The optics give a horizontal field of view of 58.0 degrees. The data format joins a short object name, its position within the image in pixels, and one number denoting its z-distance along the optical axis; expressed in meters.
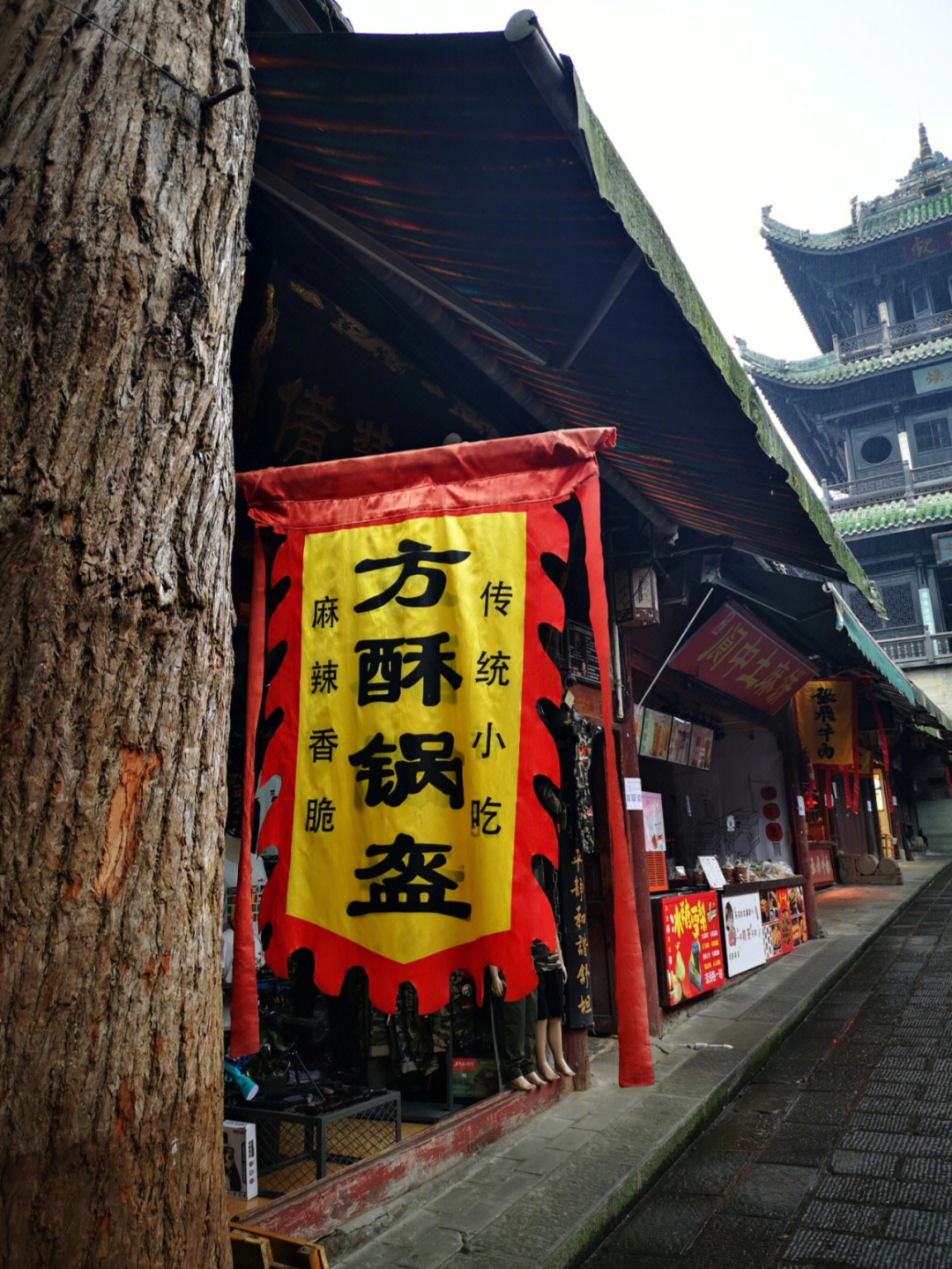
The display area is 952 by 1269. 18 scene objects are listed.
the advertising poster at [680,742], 9.80
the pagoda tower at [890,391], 28.39
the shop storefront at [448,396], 2.84
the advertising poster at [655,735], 9.05
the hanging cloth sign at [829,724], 13.71
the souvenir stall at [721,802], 8.45
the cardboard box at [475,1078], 5.25
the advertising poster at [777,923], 10.58
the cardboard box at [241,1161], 3.79
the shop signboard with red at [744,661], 8.90
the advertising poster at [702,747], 10.45
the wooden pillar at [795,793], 12.73
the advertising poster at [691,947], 7.76
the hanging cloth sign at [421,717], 2.89
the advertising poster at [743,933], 9.28
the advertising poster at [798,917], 11.66
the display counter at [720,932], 7.79
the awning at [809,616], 8.52
